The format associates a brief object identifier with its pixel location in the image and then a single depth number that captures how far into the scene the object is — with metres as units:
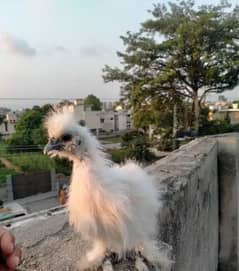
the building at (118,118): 12.11
